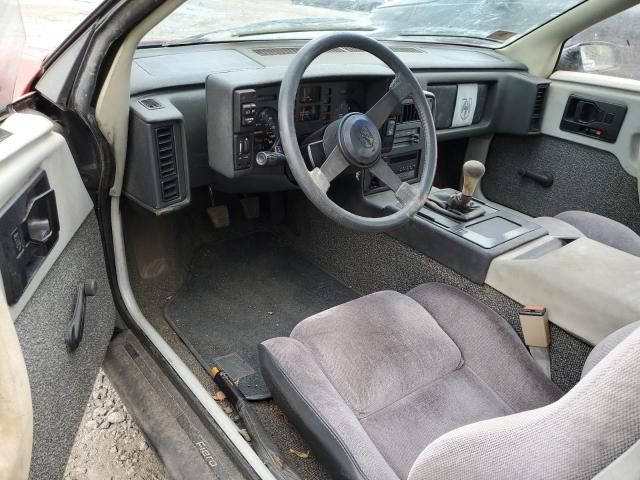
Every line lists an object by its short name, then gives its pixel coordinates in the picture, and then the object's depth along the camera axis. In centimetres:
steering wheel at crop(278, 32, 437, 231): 120
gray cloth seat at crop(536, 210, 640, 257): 166
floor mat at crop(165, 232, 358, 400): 171
